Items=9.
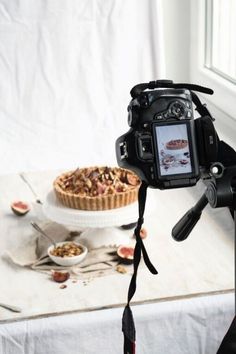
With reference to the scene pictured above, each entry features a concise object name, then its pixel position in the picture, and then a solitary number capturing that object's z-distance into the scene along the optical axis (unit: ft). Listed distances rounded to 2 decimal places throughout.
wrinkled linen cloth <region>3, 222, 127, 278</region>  7.08
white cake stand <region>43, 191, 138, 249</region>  7.30
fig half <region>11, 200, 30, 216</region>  8.20
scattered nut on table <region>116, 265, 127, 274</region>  7.01
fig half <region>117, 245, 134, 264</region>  7.13
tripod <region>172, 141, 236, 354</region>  4.50
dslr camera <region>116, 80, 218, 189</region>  4.59
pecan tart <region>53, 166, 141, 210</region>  7.36
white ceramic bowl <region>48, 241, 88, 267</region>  7.08
